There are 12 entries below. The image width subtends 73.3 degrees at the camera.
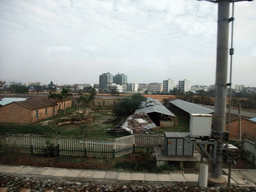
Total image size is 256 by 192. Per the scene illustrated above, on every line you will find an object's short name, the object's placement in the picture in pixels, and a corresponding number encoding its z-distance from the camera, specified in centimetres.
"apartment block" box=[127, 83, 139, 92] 19062
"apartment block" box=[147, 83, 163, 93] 18850
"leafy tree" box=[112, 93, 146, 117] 2738
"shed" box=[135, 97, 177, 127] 2089
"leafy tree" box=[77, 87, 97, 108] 2867
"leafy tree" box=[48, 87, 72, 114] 2767
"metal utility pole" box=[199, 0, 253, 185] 666
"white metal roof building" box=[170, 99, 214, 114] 2277
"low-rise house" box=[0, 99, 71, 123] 2181
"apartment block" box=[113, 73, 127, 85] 19988
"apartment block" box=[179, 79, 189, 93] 14712
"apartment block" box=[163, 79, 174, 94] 14088
